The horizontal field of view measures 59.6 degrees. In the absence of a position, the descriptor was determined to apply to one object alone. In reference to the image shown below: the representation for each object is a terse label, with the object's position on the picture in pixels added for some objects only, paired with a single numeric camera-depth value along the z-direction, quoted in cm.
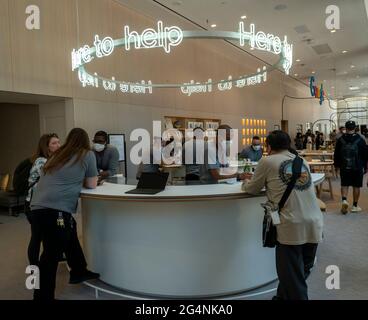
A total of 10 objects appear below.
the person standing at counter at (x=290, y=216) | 224
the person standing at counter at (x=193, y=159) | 343
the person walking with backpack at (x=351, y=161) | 577
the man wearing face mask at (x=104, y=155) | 450
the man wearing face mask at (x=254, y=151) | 638
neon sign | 336
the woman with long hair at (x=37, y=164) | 289
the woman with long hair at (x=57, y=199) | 252
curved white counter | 277
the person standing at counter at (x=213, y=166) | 325
